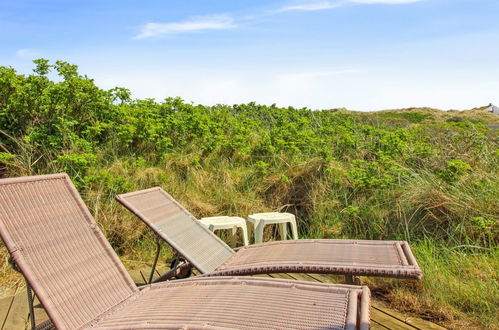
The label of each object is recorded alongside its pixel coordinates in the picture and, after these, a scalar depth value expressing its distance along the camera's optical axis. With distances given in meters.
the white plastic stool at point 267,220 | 4.26
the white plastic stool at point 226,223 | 4.05
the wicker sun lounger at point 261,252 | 2.65
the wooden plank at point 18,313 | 2.90
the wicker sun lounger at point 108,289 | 1.95
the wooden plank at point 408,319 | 2.80
